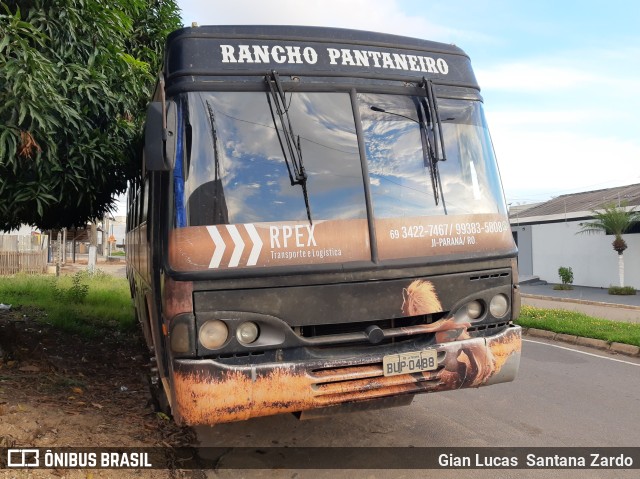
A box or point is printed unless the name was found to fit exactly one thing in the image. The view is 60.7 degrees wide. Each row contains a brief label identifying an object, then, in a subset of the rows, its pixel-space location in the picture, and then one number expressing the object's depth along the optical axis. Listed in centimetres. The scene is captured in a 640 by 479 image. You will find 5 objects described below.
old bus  334
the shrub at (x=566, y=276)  2430
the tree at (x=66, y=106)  453
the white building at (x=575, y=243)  2308
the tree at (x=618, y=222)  2152
